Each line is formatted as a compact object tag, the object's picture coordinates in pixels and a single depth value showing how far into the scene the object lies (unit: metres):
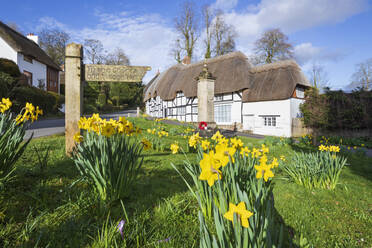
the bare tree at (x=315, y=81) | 15.91
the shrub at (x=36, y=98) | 12.59
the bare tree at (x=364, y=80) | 23.28
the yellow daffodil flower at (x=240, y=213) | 0.76
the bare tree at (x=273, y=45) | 22.83
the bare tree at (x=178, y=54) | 25.86
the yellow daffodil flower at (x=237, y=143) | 1.73
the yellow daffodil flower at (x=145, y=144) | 2.03
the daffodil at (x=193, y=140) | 2.37
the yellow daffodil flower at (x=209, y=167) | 0.94
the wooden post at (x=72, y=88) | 3.24
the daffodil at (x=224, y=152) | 0.93
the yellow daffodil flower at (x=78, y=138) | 2.07
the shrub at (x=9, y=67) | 12.94
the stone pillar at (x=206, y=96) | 8.38
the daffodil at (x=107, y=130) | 1.77
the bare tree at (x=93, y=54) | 30.86
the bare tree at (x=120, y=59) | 33.13
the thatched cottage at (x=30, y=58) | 15.55
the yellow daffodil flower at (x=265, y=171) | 1.18
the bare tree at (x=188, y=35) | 24.80
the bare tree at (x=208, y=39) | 24.36
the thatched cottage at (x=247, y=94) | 13.91
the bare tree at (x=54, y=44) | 30.40
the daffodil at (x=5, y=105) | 2.10
